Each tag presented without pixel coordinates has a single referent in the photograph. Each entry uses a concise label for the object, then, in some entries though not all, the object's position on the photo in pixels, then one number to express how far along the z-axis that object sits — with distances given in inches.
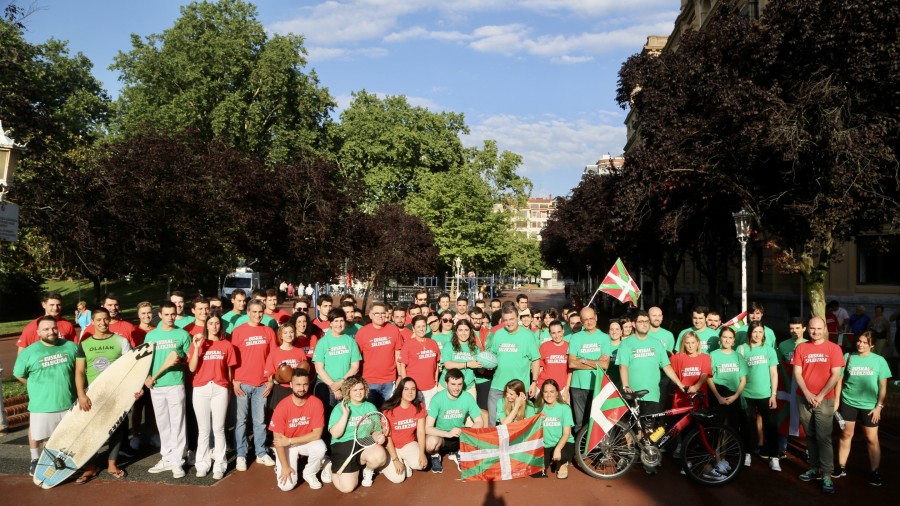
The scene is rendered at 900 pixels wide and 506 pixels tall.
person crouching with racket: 280.5
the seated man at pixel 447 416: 304.3
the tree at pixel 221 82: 1459.2
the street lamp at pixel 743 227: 563.2
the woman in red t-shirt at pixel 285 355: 302.7
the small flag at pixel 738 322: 378.3
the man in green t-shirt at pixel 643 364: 306.2
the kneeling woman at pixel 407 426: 295.7
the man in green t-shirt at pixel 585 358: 324.8
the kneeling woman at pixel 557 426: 293.1
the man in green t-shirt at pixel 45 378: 278.4
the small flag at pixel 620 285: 551.2
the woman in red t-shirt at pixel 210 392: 293.1
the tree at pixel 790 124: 509.0
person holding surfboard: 288.3
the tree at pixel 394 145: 1865.2
